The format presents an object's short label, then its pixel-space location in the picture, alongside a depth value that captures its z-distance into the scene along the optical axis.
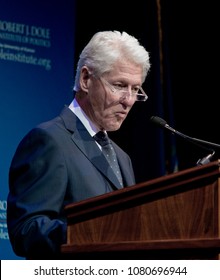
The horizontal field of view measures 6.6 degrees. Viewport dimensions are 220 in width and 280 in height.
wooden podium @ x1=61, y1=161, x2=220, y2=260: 4.06
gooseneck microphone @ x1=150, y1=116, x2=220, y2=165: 4.38
